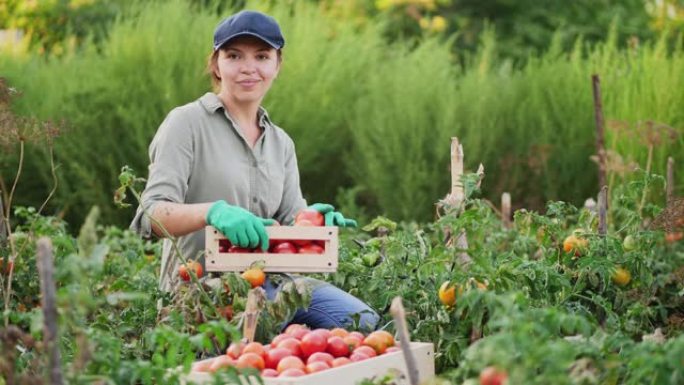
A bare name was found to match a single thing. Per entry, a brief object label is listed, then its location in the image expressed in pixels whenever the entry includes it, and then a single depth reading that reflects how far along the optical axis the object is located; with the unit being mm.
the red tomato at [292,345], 3260
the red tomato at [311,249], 3803
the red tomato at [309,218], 3974
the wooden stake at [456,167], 4055
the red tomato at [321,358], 3184
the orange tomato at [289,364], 3105
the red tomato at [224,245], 3930
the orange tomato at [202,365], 3127
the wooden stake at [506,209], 5332
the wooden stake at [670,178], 5352
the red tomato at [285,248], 3834
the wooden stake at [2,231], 3927
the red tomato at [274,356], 3186
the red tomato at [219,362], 2992
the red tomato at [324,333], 3335
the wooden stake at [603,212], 4254
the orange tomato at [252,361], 3084
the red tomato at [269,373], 3071
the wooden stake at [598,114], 5982
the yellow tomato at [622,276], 3977
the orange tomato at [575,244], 4145
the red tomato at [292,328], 3516
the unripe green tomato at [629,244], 4113
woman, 4055
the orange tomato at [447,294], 3701
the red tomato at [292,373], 3033
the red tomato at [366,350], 3300
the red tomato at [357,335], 3428
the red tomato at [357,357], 3254
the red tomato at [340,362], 3191
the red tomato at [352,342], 3389
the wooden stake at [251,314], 3414
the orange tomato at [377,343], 3369
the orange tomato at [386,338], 3377
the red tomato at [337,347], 3336
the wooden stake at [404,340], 2633
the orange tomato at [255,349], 3191
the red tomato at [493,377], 2309
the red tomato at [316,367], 3113
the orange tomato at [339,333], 3490
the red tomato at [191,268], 3907
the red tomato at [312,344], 3279
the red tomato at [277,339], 3324
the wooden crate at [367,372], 2979
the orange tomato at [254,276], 3773
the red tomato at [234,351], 3162
